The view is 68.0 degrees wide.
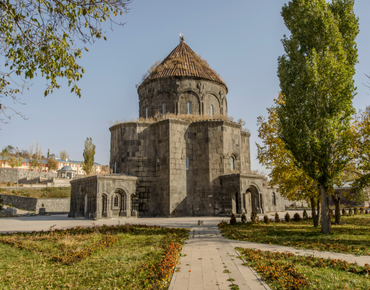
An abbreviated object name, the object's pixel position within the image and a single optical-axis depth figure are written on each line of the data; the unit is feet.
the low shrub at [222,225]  43.40
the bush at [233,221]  47.17
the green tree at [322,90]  35.35
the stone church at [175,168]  65.92
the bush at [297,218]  57.44
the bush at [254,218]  50.06
